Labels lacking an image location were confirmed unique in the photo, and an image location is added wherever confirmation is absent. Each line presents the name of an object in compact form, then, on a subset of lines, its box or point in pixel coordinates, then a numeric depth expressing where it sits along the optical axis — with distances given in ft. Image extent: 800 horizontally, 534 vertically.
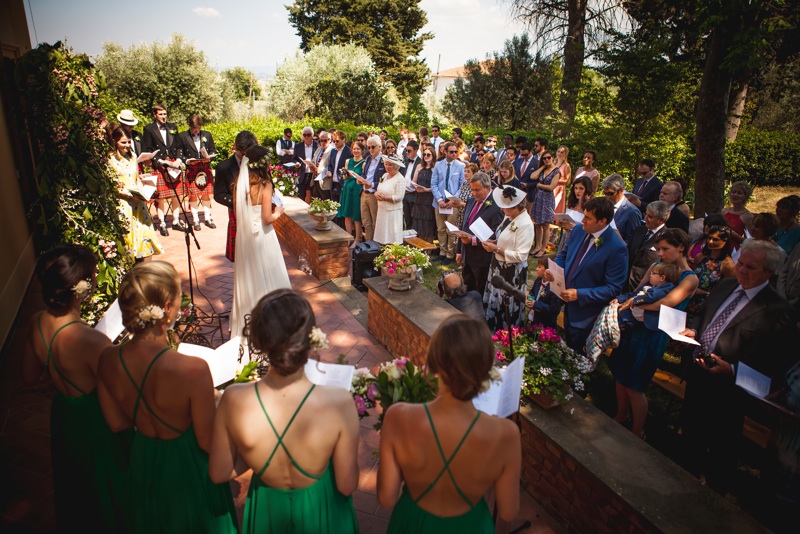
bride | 16.01
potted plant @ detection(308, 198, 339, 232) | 26.32
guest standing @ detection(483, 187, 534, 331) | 17.29
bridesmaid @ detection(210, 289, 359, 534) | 6.32
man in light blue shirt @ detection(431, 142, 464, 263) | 30.22
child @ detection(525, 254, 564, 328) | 16.53
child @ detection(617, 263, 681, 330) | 12.97
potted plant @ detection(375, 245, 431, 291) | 18.44
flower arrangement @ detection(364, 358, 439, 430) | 8.33
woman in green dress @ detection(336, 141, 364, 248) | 31.14
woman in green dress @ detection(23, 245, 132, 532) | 8.39
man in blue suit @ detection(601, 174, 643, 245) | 20.43
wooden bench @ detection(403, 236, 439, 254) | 28.29
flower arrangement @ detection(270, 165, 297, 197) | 35.96
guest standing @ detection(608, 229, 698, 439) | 12.97
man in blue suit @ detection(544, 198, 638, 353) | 14.24
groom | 19.11
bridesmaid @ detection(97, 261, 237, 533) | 7.30
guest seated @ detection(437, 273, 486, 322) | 16.44
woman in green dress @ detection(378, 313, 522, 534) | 5.93
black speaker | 23.90
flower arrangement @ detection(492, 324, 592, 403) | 11.39
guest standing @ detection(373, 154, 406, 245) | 26.37
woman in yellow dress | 20.57
